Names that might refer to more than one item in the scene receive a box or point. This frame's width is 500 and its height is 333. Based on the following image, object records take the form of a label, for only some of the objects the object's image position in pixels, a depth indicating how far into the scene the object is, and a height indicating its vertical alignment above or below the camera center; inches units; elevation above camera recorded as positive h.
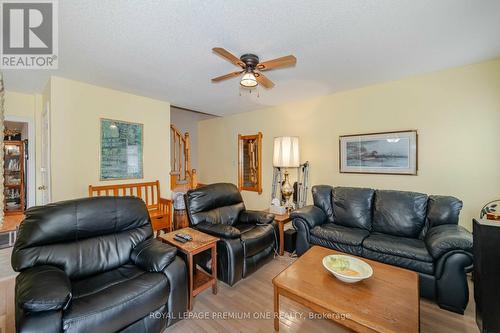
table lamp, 142.5 +5.5
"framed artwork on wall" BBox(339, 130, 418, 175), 116.5 +7.3
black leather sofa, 75.2 -31.4
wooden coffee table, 50.8 -36.5
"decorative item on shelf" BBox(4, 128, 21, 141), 205.8 +30.9
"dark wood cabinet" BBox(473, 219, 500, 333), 42.2 -22.0
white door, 118.1 +3.2
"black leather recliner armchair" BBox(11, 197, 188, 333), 48.7 -31.1
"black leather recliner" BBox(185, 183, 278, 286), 91.6 -31.9
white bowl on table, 63.9 -33.4
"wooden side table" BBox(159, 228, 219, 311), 77.6 -32.7
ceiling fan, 74.9 +37.9
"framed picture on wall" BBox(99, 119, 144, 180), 131.7 +10.0
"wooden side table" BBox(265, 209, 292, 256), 122.3 -35.2
